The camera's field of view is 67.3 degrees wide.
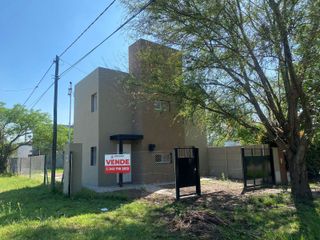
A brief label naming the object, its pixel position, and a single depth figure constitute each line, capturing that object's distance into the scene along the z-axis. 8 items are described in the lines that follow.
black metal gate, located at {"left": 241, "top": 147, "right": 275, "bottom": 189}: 10.33
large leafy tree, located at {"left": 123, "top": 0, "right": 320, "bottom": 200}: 6.76
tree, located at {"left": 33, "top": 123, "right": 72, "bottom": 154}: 27.75
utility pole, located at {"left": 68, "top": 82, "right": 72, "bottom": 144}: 20.61
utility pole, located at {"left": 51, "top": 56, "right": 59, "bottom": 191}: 10.56
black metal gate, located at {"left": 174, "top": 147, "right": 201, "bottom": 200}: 8.63
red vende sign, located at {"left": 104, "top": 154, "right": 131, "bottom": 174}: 10.38
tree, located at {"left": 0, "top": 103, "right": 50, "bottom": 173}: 25.99
